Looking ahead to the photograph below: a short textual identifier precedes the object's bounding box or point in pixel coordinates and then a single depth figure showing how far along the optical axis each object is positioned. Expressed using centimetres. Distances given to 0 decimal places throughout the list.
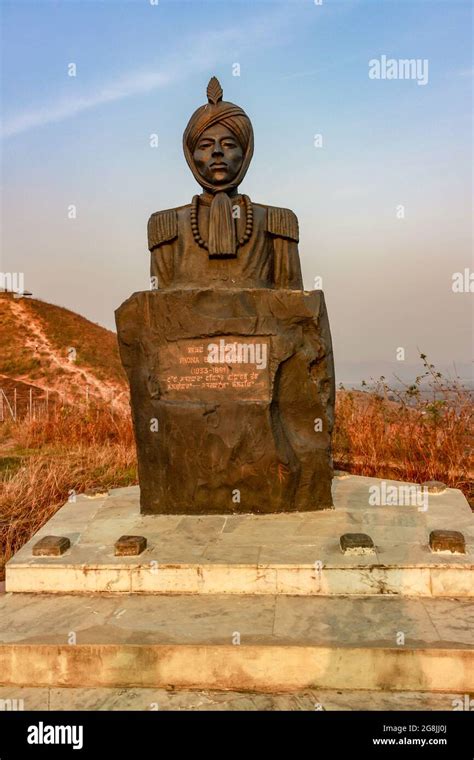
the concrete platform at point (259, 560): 394
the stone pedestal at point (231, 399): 506
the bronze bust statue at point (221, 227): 534
